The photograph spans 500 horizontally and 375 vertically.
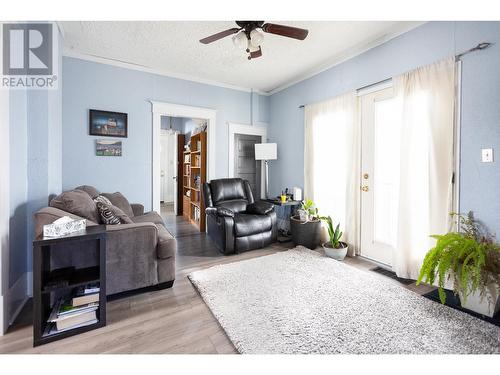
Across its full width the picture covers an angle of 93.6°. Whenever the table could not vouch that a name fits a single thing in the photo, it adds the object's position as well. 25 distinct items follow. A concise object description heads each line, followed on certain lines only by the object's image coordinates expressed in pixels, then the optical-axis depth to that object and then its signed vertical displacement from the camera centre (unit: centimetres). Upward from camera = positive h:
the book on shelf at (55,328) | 154 -99
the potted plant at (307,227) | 338 -67
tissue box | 157 -32
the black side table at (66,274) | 148 -68
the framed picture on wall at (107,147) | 334 +48
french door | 271 +9
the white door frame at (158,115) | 373 +110
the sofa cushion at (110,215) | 211 -31
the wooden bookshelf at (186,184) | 554 -7
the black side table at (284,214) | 384 -57
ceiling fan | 208 +136
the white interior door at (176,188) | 607 -18
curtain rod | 194 +114
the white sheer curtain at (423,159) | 219 +22
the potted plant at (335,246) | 297 -84
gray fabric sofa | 193 -60
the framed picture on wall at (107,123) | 329 +83
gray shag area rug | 146 -100
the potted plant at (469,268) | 167 -64
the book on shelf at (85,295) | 165 -82
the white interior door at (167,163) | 773 +59
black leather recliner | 310 -50
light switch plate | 193 +23
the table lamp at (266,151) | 433 +56
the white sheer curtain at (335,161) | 312 +31
